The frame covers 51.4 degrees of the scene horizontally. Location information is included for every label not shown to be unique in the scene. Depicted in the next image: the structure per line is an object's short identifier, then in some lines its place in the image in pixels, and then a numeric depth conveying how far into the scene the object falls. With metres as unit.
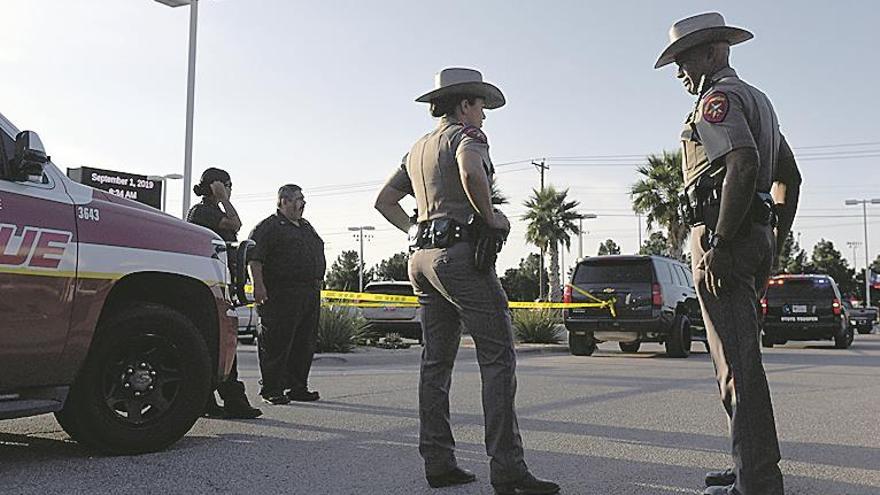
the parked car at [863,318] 31.53
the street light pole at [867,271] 57.25
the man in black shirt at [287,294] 8.00
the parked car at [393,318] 18.77
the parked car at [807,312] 19.53
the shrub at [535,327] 20.33
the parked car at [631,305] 15.34
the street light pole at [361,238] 81.54
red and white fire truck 4.69
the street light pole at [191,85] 20.16
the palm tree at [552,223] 48.81
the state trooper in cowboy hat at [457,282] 4.30
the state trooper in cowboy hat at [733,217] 3.80
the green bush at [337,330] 15.12
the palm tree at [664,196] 36.06
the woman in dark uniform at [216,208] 7.40
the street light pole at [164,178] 34.53
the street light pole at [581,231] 49.88
